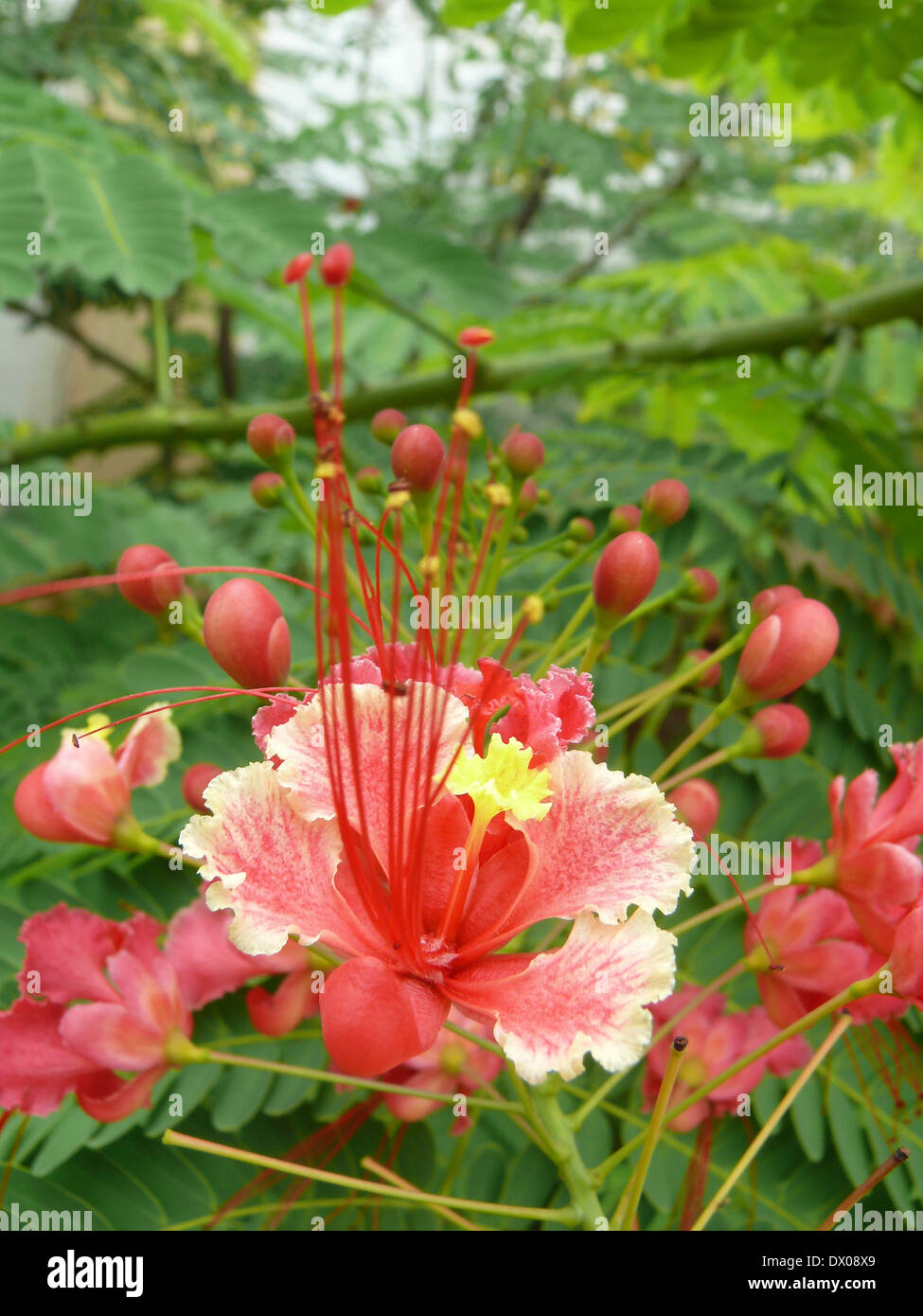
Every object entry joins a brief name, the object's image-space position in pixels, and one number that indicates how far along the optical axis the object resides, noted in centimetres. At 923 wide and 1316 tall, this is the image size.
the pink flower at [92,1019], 19
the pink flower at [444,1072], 21
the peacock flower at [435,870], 17
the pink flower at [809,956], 20
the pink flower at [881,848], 19
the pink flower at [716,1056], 21
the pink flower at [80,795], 19
